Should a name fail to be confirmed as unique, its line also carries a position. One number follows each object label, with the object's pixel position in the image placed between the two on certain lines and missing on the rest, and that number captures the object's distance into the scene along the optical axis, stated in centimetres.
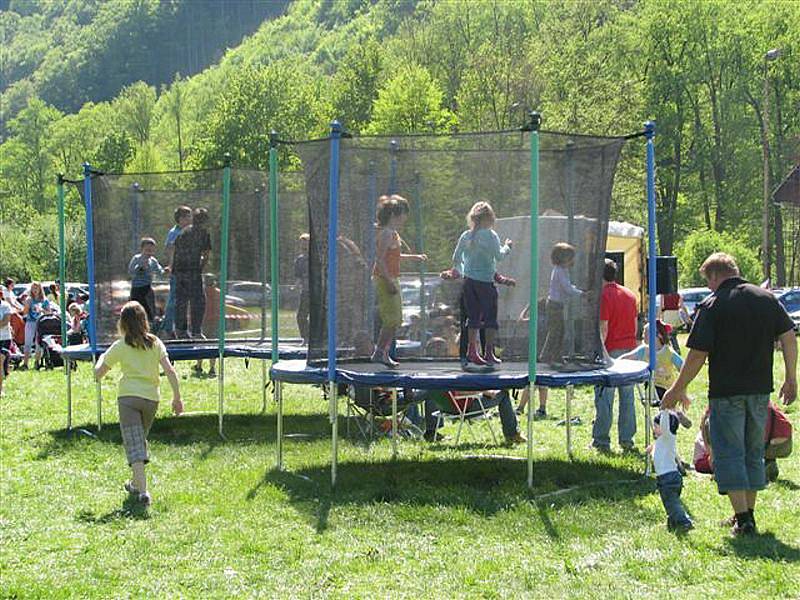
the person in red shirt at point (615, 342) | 1139
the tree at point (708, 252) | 4303
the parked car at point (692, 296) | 3712
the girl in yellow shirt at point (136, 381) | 923
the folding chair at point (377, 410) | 1284
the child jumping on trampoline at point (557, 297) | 979
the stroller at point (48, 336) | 2259
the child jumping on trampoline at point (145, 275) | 1374
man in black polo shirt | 775
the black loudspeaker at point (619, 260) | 1742
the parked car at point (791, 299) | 3500
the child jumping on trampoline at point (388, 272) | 989
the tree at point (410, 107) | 4644
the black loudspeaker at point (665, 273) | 1428
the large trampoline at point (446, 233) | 971
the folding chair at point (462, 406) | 1186
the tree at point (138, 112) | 9138
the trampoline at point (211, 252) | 1352
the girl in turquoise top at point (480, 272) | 981
